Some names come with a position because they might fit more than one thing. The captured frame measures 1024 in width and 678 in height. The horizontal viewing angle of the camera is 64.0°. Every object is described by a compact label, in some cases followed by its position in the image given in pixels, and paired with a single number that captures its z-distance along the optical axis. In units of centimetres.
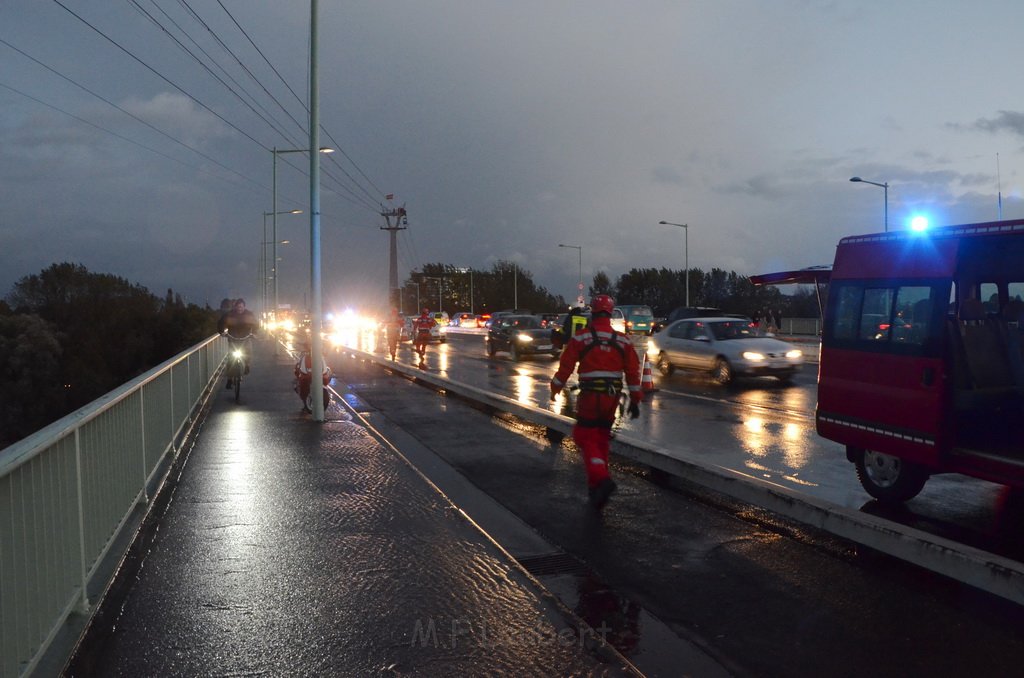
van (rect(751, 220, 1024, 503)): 643
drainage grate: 555
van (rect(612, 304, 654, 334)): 4694
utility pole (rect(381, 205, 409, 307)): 9152
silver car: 1823
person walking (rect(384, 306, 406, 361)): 2800
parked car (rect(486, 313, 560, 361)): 2827
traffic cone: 1001
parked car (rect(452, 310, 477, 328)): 7250
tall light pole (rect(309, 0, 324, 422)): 1303
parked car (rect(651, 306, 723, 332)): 3609
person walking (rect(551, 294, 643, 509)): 725
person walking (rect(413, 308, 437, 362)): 2652
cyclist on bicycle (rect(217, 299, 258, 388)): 1689
